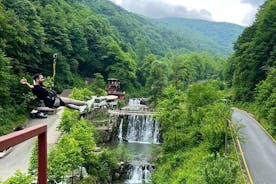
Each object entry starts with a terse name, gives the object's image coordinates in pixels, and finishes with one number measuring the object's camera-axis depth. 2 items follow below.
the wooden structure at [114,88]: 66.99
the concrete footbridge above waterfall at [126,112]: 49.06
